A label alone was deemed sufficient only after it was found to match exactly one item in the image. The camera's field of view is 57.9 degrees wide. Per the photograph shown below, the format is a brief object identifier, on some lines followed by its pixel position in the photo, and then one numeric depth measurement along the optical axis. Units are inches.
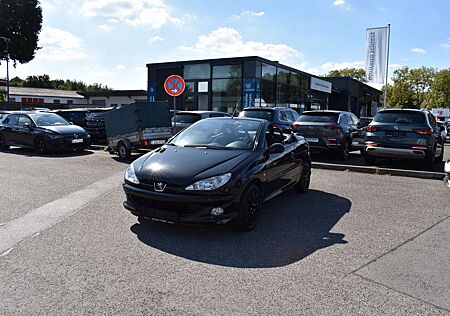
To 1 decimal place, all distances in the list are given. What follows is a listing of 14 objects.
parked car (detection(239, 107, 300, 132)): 515.5
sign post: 528.1
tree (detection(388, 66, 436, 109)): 3425.2
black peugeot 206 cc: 193.2
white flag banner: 1210.5
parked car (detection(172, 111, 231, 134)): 542.6
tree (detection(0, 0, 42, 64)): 1845.0
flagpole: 1193.9
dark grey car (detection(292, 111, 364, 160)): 467.5
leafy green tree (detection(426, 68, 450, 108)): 3385.8
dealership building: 983.0
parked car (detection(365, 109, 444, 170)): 393.7
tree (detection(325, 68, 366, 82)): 3676.2
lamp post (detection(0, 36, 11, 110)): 1604.8
